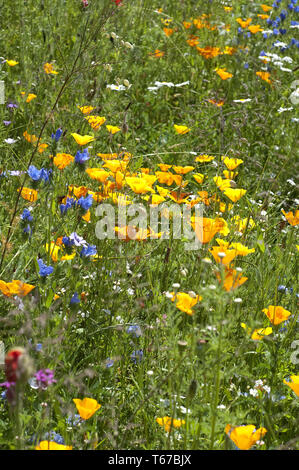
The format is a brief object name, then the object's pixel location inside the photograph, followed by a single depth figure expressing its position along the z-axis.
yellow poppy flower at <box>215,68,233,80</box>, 7.10
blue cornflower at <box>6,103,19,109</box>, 6.17
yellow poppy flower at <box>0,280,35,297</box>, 3.27
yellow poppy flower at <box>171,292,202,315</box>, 3.25
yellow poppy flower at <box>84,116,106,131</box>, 5.00
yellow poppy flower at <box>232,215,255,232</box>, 4.66
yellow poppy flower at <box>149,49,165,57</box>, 7.98
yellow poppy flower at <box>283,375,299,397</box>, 2.98
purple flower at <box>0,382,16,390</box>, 2.15
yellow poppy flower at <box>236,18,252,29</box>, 8.84
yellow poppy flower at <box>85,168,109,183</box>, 4.13
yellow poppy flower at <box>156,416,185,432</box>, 2.98
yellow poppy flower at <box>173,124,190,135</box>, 5.50
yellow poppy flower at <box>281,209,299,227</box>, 4.46
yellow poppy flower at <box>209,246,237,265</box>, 3.36
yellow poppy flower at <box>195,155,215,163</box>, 5.45
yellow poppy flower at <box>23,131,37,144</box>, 5.29
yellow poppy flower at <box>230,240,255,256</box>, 3.68
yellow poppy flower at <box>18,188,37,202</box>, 4.26
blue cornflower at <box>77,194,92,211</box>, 3.96
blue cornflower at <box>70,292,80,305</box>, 3.57
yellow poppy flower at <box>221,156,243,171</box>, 4.92
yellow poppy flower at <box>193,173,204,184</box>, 4.88
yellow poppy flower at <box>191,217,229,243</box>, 3.77
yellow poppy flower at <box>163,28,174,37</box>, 8.55
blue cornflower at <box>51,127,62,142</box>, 4.16
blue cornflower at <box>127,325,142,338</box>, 3.86
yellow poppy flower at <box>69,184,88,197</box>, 4.39
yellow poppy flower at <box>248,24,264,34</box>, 8.65
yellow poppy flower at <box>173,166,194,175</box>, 4.84
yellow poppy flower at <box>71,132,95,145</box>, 4.38
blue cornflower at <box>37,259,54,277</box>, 3.60
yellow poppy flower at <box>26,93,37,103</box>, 6.20
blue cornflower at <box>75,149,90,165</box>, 4.18
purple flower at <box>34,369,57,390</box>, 2.47
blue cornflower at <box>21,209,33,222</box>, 3.81
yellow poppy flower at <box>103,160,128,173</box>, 4.30
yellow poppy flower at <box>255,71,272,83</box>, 7.69
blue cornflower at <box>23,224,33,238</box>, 3.86
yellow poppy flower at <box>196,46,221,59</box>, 8.26
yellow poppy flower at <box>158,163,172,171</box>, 5.05
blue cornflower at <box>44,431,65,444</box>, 3.02
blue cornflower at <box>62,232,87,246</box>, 3.80
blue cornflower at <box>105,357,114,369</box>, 3.45
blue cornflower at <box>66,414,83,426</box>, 3.14
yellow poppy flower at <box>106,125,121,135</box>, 4.94
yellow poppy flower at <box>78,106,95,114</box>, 5.28
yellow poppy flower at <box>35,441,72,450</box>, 2.54
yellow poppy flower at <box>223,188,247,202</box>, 4.37
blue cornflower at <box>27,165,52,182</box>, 4.07
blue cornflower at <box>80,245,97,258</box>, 3.82
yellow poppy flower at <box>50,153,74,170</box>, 4.51
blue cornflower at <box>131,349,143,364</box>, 3.81
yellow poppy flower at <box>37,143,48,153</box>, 5.30
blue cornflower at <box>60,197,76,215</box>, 4.05
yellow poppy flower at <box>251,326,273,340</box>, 3.73
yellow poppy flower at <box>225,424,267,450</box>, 2.65
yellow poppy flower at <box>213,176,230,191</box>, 4.68
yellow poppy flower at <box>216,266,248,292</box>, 3.20
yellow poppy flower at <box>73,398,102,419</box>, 2.80
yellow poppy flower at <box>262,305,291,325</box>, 3.66
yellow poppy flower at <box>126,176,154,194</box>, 3.97
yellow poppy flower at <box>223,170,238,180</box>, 5.07
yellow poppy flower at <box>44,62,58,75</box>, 6.65
